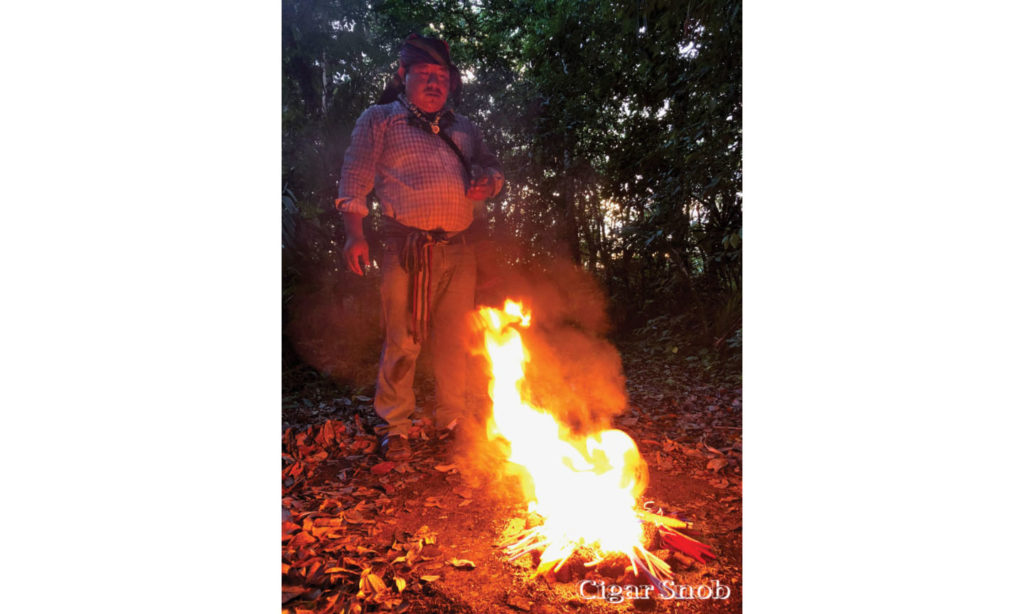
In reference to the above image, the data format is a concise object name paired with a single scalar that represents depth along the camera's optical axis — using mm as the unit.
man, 2365
